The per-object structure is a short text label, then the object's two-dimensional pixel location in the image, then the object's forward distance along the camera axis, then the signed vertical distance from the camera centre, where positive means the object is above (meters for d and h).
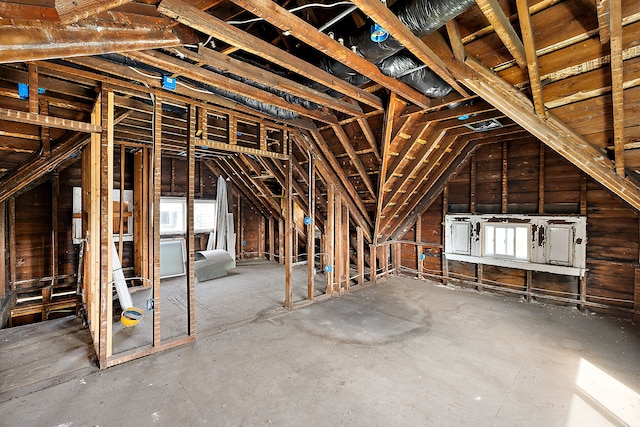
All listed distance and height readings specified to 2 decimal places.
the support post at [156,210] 2.77 +0.01
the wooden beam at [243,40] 1.50 +1.13
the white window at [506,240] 4.47 -0.47
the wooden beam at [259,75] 2.05 +1.15
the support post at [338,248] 4.69 -0.62
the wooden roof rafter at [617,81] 1.44 +0.85
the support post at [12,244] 4.41 -0.53
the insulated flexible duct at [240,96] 2.21 +1.21
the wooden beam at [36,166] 3.00 +0.51
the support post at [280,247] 7.16 -0.94
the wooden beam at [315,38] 1.52 +1.13
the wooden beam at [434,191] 5.01 +0.41
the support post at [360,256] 5.18 -0.84
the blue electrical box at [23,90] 2.12 +0.93
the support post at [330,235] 4.55 -0.39
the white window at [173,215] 6.09 -0.08
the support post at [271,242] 7.58 -0.83
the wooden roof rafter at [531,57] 1.56 +1.03
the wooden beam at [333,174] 4.09 +0.61
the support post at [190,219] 2.97 -0.08
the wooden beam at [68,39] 0.88 +0.66
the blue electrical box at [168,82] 2.56 +1.19
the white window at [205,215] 6.70 -0.09
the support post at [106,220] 2.48 -0.08
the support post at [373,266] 5.42 -1.06
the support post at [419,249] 5.69 -0.76
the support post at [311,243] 4.26 -0.49
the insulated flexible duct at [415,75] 2.29 +1.23
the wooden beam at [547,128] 2.24 +0.75
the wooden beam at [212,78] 2.04 +1.14
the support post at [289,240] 3.93 -0.40
